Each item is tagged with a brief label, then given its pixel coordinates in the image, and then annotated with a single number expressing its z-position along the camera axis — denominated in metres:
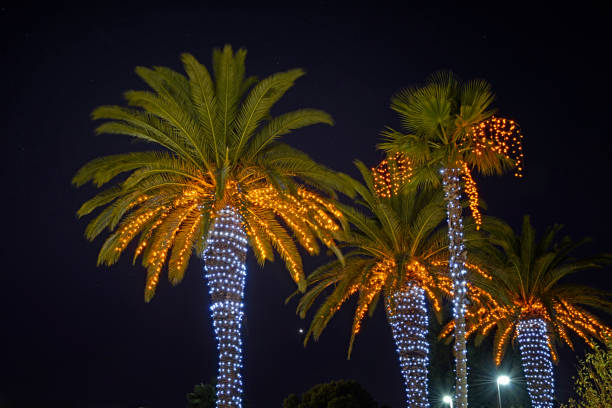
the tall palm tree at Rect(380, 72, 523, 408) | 15.19
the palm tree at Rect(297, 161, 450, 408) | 20.06
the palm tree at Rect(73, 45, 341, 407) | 14.95
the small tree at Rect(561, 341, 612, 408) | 12.45
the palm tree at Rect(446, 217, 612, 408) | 23.84
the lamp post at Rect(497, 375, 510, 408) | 26.76
